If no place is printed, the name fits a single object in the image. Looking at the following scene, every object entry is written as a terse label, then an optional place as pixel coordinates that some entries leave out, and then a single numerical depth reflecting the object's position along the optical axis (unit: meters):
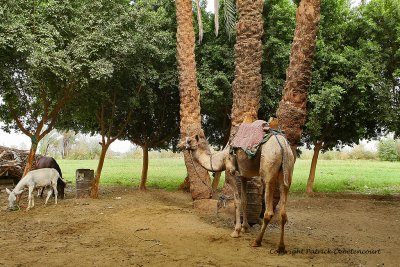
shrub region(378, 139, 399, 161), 45.44
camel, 7.05
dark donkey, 15.62
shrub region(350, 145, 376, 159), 48.82
